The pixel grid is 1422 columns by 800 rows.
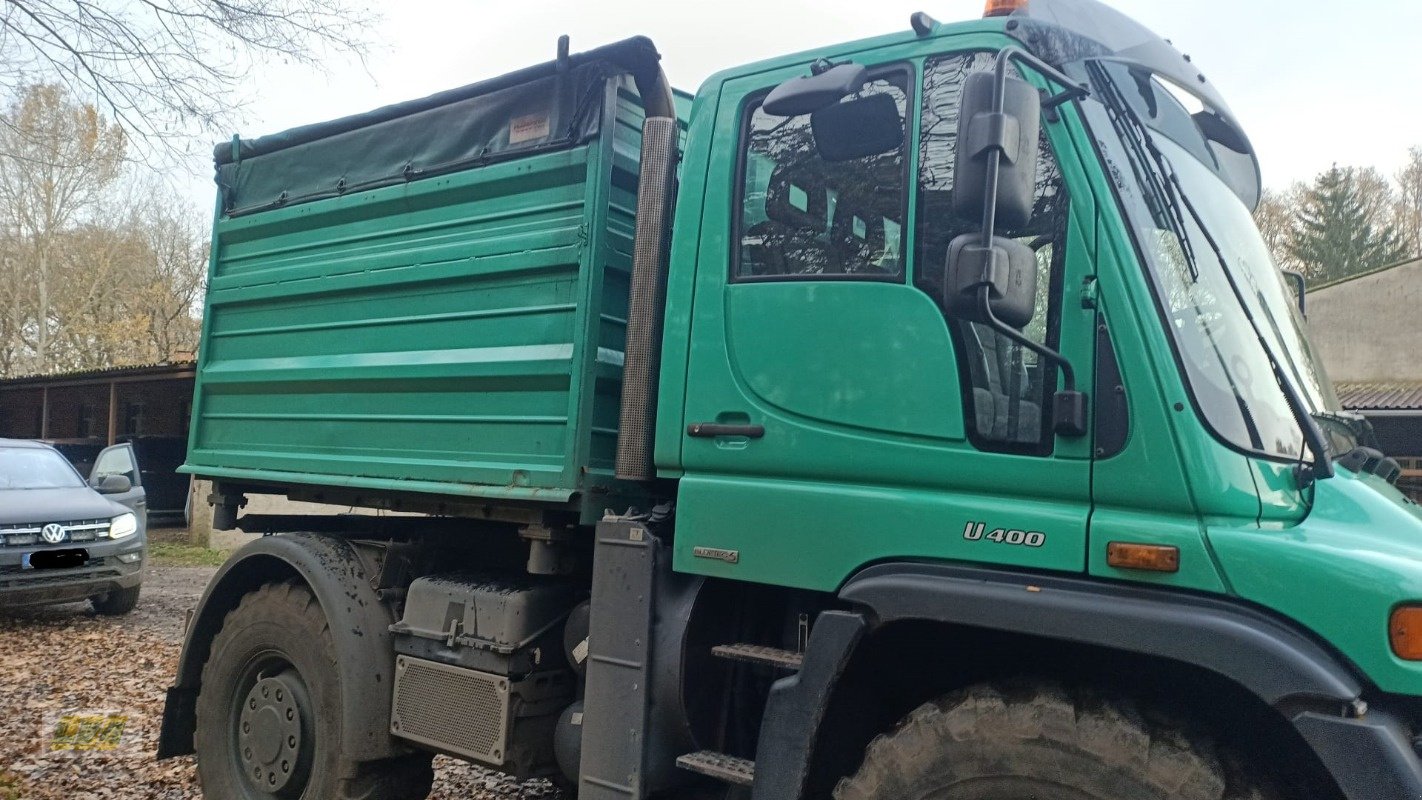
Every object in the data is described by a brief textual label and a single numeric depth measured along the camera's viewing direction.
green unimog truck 2.42
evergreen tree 40.16
